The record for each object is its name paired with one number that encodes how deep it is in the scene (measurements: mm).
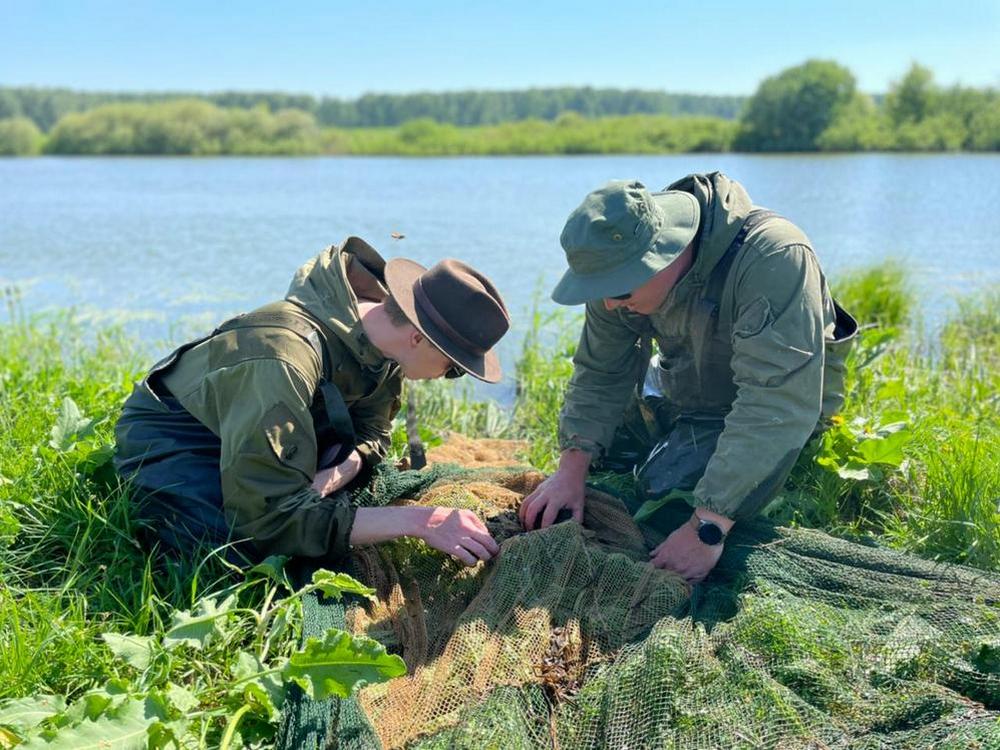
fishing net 2324
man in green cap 3064
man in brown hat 2934
